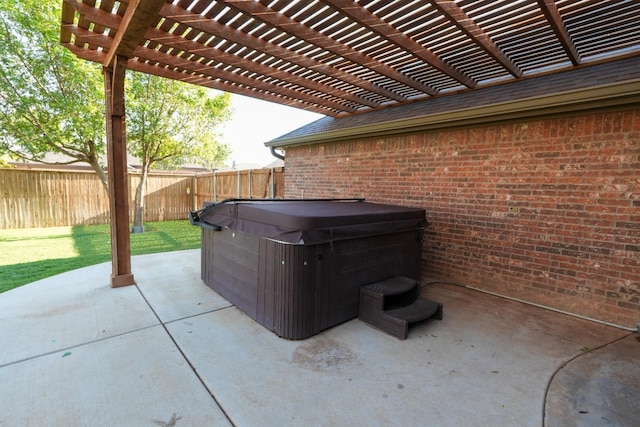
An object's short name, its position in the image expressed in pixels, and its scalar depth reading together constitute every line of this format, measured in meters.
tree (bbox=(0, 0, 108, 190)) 6.75
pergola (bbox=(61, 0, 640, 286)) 2.83
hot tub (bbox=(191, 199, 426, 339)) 2.79
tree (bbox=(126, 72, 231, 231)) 8.66
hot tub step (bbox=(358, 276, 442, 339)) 2.96
